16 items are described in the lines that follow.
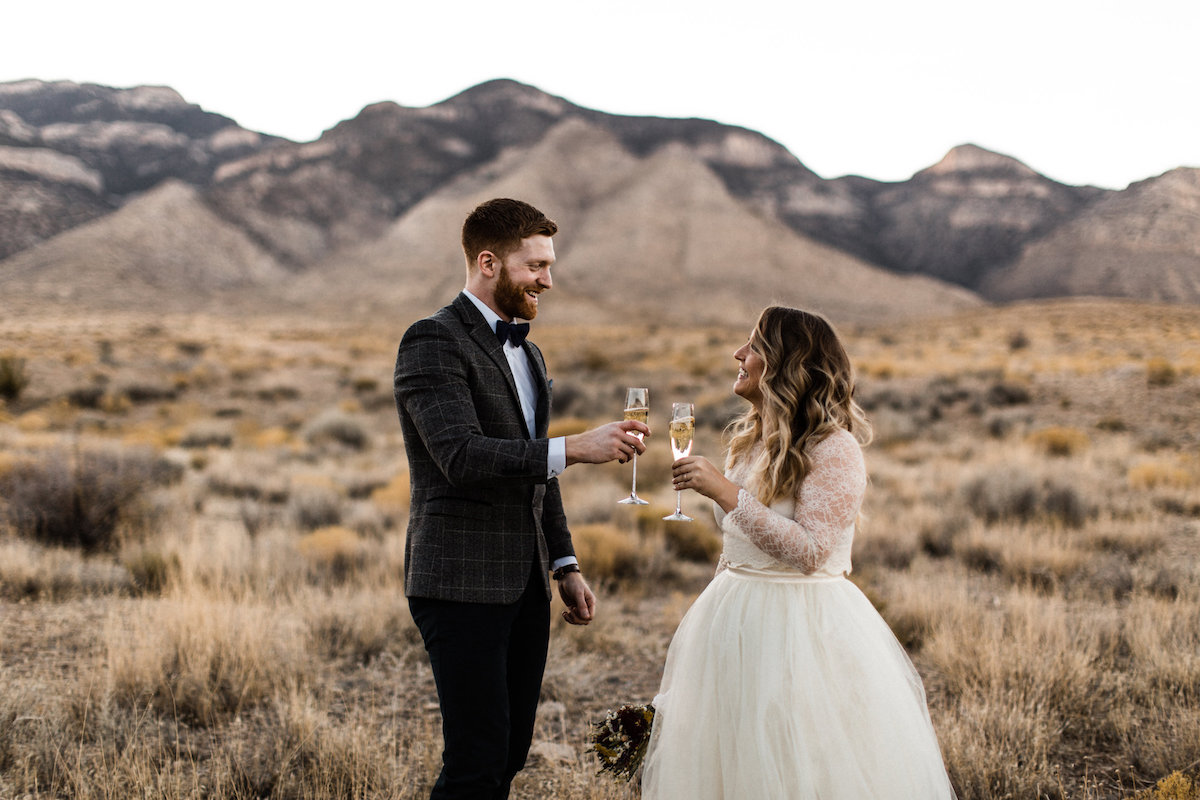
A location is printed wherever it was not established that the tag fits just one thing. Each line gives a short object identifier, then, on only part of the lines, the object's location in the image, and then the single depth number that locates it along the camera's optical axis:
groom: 2.25
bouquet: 2.74
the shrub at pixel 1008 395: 16.88
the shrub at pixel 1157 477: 10.07
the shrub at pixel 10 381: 17.73
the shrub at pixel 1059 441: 12.82
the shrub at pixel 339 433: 15.08
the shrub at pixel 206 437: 14.51
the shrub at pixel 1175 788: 2.94
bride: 2.37
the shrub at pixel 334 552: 7.00
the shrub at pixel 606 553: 7.25
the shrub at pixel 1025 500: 8.83
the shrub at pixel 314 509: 8.71
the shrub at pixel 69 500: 7.10
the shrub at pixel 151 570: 6.19
